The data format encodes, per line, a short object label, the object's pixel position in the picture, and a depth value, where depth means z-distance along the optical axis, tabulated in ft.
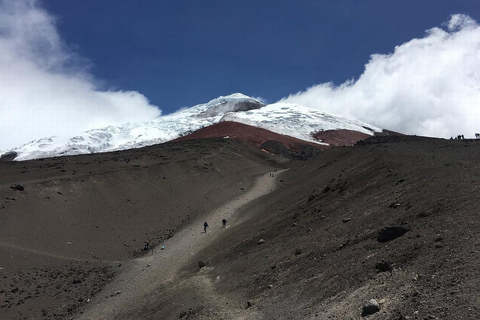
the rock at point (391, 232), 35.45
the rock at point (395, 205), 45.42
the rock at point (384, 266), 29.86
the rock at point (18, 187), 81.82
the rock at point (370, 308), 24.54
